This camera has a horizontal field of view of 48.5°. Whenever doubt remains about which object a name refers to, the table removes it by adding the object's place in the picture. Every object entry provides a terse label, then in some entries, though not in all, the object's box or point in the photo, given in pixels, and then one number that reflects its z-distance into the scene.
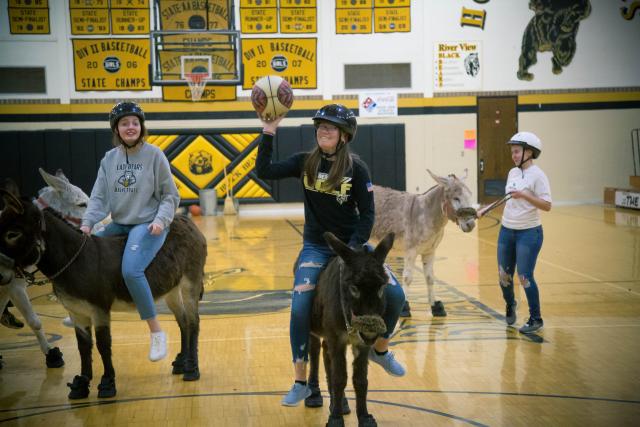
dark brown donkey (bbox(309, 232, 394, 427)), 3.60
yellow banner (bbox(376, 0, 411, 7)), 17.58
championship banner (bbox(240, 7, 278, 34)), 17.38
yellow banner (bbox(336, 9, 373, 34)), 17.56
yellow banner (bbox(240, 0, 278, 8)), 17.34
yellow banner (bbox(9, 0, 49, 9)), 16.81
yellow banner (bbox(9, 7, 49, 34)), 16.84
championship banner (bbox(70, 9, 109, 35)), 17.06
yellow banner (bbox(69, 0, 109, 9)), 17.00
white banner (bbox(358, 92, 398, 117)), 17.78
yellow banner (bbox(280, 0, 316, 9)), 17.42
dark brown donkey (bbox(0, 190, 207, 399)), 4.40
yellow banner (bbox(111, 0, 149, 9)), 17.11
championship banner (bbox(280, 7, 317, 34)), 17.48
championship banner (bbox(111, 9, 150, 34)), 17.16
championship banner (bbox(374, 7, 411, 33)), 17.59
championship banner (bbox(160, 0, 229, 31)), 16.97
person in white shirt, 6.17
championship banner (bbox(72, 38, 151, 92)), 17.16
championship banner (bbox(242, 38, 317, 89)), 17.52
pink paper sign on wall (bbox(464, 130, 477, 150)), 17.95
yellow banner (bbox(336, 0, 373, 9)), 17.52
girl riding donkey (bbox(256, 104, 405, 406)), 4.10
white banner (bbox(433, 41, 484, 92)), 17.70
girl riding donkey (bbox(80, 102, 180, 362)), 4.77
